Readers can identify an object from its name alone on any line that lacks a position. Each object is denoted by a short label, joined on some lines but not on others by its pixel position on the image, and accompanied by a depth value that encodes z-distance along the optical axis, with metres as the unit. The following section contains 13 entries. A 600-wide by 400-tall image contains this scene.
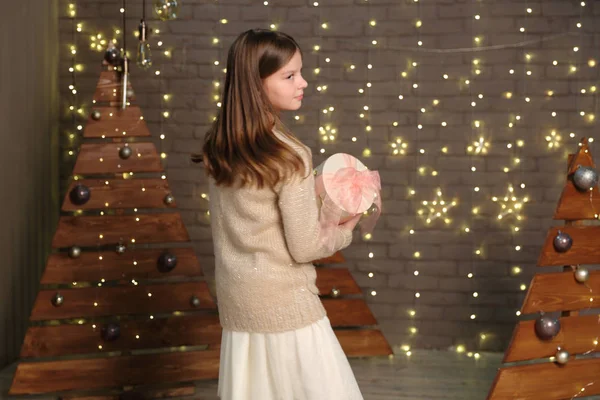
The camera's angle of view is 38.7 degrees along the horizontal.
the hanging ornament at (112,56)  3.58
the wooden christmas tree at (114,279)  3.56
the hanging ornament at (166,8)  3.68
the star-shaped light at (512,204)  4.37
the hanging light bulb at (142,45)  3.64
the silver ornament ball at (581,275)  3.30
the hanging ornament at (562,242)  3.28
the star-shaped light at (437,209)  4.42
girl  2.20
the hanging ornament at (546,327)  3.24
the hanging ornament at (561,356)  3.30
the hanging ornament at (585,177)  3.24
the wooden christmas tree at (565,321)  3.27
